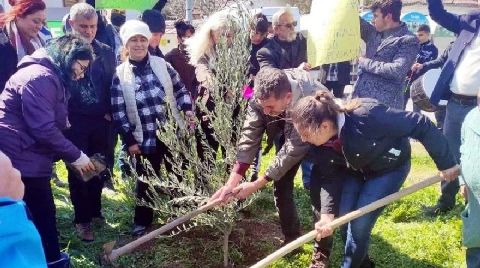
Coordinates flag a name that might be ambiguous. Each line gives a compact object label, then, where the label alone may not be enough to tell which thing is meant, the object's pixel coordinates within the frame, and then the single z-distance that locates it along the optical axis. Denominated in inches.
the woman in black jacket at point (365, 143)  118.7
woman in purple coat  124.1
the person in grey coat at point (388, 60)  167.5
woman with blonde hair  146.9
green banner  191.9
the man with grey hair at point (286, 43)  195.2
